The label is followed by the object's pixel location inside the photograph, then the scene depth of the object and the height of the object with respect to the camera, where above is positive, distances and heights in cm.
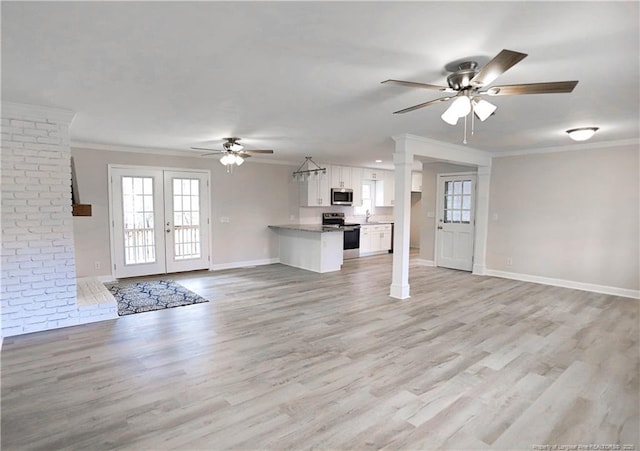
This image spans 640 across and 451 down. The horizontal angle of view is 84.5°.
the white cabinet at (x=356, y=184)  946 +47
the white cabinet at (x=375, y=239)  943 -102
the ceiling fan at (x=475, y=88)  222 +79
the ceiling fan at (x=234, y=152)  542 +76
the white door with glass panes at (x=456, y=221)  731 -39
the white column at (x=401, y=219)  503 -24
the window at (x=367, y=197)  1018 +14
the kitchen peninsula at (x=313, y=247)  723 -98
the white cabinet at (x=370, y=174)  976 +79
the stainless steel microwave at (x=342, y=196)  901 +14
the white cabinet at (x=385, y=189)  1035 +38
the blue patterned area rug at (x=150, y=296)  477 -146
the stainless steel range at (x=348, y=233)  888 -80
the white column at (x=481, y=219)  691 -31
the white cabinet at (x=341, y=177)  901 +63
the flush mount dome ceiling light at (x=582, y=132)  454 +93
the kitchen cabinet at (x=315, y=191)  848 +25
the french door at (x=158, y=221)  638 -41
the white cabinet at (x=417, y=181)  1081 +66
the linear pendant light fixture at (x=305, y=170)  796 +79
